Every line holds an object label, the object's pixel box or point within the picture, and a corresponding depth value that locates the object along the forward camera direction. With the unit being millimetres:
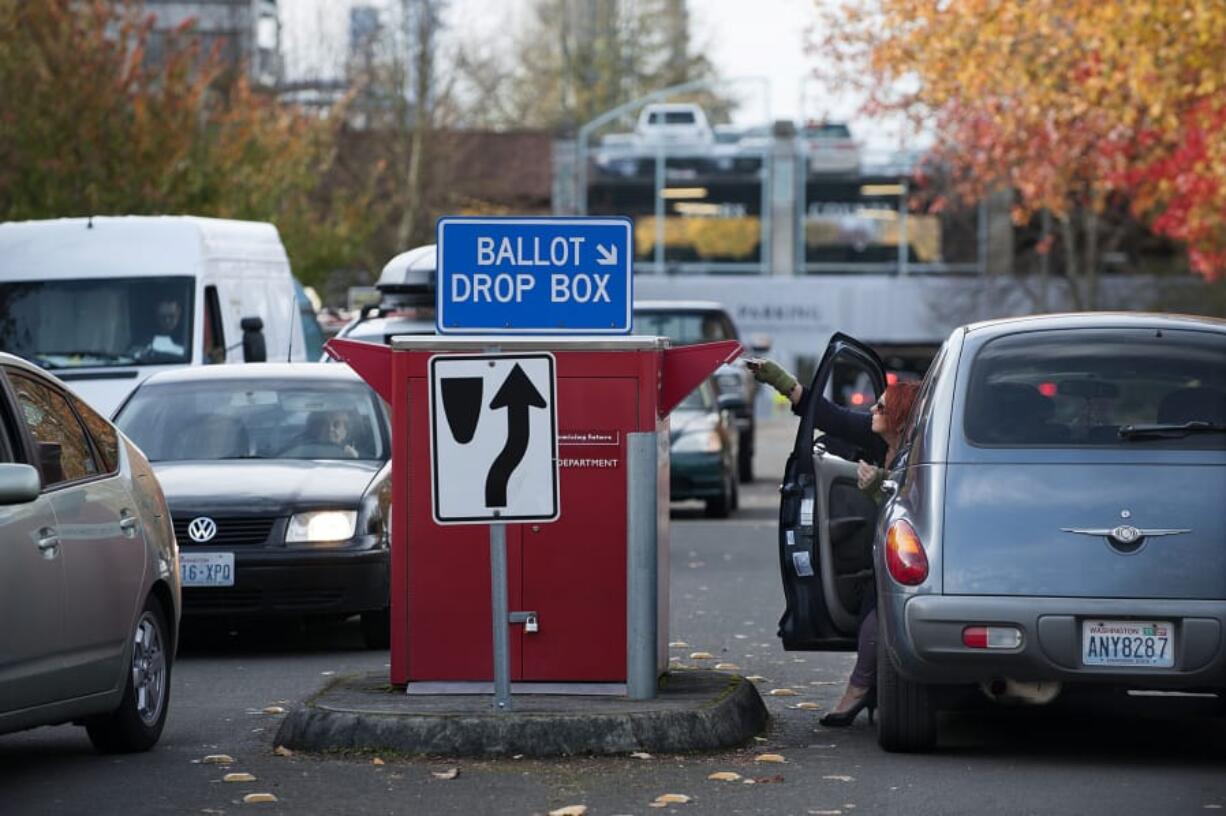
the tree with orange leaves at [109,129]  55950
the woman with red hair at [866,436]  17574
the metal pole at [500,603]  16108
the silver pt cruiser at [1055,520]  15235
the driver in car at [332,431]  24818
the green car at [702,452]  41152
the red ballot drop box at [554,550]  17292
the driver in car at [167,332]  35345
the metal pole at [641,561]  16954
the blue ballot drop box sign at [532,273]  17757
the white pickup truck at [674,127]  122441
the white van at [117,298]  35233
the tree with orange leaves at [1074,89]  45662
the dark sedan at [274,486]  22253
